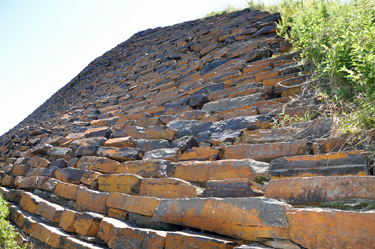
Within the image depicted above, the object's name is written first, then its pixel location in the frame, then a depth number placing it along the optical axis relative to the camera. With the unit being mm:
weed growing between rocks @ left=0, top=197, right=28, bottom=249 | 2570
